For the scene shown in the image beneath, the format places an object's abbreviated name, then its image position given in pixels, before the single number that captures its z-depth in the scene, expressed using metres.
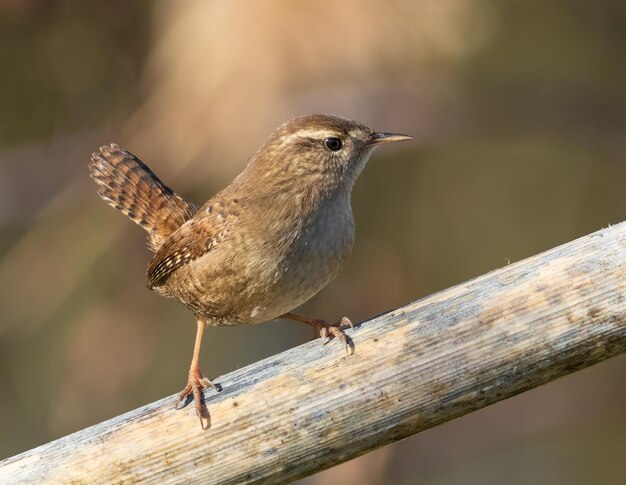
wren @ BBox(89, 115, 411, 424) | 5.58
